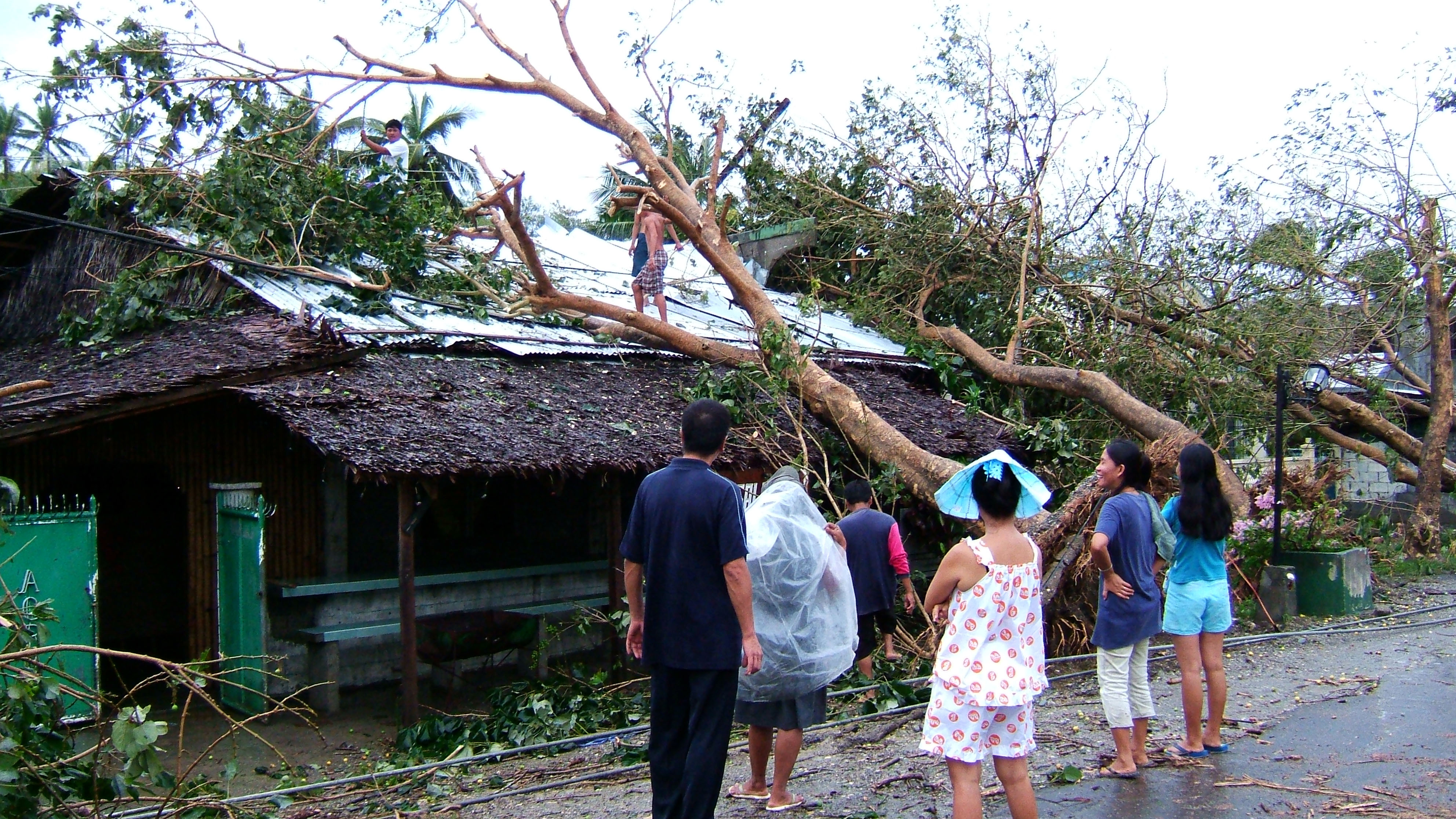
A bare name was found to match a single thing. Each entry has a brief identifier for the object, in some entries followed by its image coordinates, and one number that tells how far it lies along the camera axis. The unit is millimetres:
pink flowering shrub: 9516
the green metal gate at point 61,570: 6258
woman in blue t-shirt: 4586
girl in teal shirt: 4734
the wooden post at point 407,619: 7094
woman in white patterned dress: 3564
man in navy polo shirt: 3646
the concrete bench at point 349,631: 7895
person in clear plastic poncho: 4207
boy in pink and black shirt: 6523
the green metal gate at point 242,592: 7406
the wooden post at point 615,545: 8664
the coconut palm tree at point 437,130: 22578
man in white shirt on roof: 10219
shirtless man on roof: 11164
